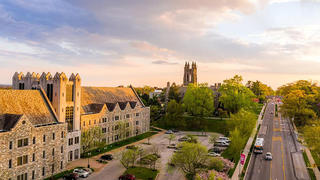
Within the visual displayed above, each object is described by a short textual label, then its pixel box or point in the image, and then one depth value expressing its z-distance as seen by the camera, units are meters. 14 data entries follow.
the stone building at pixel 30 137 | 38.91
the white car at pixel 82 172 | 46.14
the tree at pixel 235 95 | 98.69
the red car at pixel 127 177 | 44.92
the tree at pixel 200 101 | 97.69
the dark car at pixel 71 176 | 44.78
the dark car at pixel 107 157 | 57.66
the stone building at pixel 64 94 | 54.59
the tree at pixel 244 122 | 66.00
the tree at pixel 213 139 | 68.81
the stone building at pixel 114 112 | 68.12
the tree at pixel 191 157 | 42.12
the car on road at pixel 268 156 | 57.38
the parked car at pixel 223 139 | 76.45
